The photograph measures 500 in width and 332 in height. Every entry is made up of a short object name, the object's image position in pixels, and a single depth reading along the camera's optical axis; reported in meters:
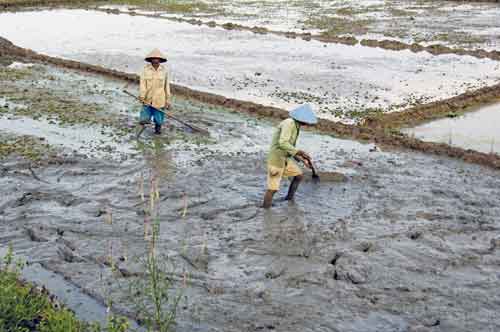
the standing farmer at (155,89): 9.46
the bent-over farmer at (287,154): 6.64
